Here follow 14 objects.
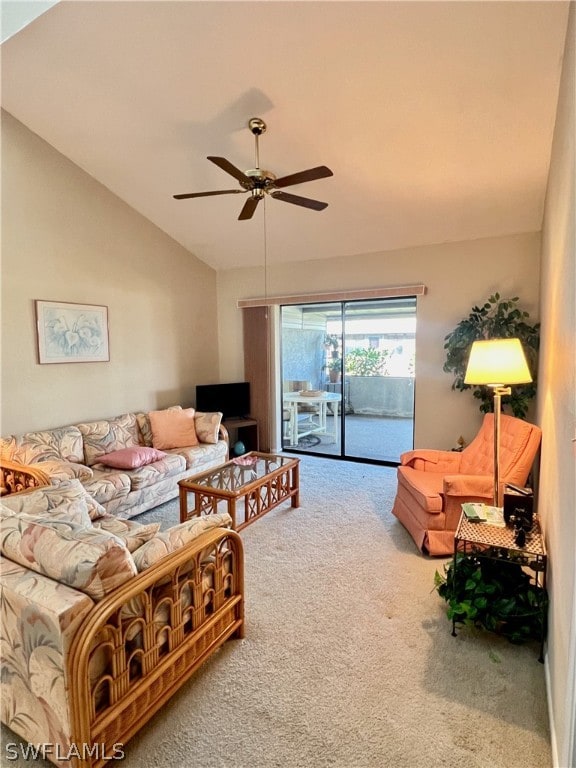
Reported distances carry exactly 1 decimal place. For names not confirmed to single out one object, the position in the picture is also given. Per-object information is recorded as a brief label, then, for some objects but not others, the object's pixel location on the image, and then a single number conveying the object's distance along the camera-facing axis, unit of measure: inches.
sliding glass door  190.5
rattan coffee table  118.0
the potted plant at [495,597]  75.4
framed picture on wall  145.9
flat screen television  199.9
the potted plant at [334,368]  204.1
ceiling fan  99.2
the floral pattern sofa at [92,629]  49.4
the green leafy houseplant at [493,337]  143.2
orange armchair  104.7
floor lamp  87.1
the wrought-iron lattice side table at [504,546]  75.5
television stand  209.3
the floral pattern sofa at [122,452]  123.6
